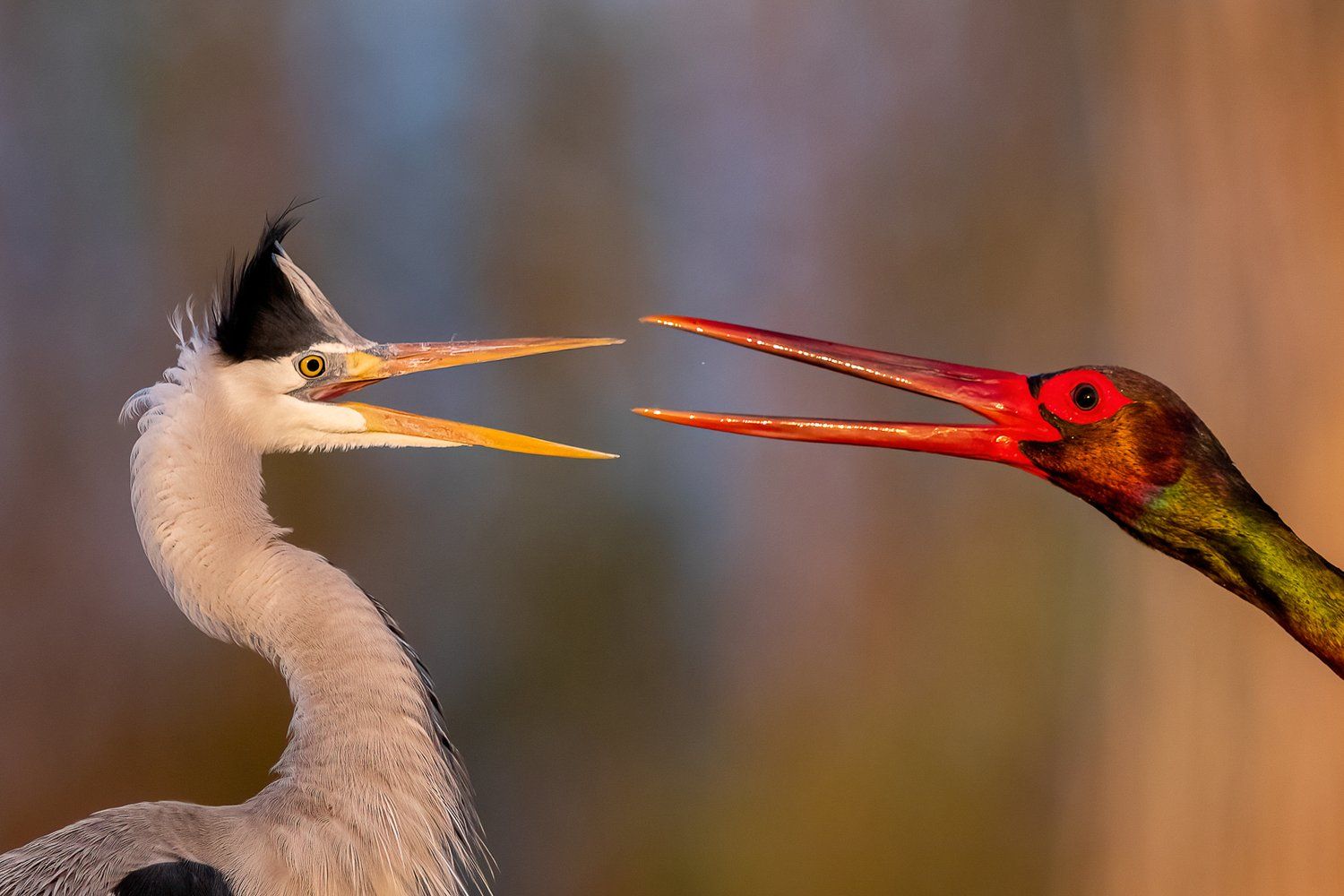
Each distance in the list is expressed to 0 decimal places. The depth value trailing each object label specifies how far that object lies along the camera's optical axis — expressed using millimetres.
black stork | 10562
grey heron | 10553
